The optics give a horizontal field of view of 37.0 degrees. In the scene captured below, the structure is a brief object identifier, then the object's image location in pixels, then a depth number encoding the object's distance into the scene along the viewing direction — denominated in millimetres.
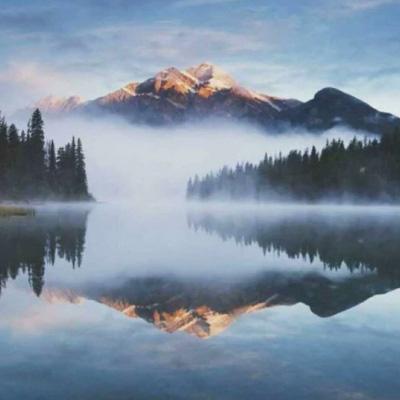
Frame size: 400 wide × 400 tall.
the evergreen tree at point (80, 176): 174875
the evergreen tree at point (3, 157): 114375
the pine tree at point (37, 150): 133125
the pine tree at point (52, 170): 152088
